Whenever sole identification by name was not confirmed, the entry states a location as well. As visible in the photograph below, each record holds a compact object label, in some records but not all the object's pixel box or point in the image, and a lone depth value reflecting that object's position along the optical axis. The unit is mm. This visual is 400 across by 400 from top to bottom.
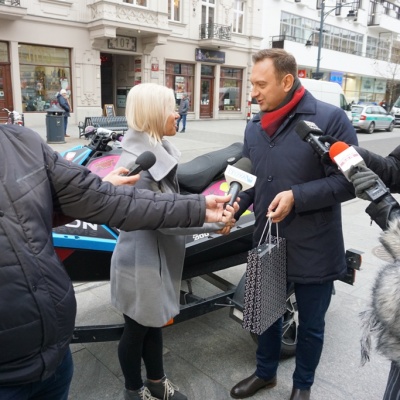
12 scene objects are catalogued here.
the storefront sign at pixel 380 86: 41625
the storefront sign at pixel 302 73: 29117
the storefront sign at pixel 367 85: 39406
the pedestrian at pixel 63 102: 14305
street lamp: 23386
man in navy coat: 2033
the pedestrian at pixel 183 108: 17625
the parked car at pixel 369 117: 20312
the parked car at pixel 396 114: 24980
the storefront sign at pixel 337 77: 34375
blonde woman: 1974
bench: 13969
